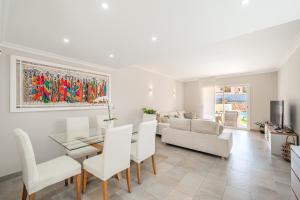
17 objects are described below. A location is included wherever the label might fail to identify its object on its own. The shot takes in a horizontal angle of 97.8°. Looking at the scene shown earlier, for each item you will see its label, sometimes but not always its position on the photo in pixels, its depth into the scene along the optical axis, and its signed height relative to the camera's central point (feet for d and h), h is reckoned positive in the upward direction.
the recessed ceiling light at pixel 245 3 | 4.56 +3.41
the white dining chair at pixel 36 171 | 4.56 -2.80
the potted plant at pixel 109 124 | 9.11 -1.74
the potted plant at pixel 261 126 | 17.21 -3.58
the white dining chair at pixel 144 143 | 6.88 -2.47
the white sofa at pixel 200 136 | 9.68 -3.00
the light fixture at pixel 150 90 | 17.38 +1.24
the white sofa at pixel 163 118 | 15.33 -2.43
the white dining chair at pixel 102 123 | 9.35 -1.77
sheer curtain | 21.72 +0.20
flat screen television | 11.34 -1.34
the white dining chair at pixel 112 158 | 5.22 -2.56
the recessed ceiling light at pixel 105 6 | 4.73 +3.45
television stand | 10.16 -3.20
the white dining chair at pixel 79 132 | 7.39 -2.07
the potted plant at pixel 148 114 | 13.95 -1.67
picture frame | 7.77 +0.93
